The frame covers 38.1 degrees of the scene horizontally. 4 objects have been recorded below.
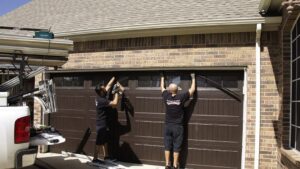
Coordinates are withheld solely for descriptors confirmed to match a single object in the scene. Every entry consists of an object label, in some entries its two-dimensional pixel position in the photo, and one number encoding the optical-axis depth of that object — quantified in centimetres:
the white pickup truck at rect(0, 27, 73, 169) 590
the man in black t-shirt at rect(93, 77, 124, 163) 936
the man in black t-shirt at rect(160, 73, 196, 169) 873
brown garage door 867
